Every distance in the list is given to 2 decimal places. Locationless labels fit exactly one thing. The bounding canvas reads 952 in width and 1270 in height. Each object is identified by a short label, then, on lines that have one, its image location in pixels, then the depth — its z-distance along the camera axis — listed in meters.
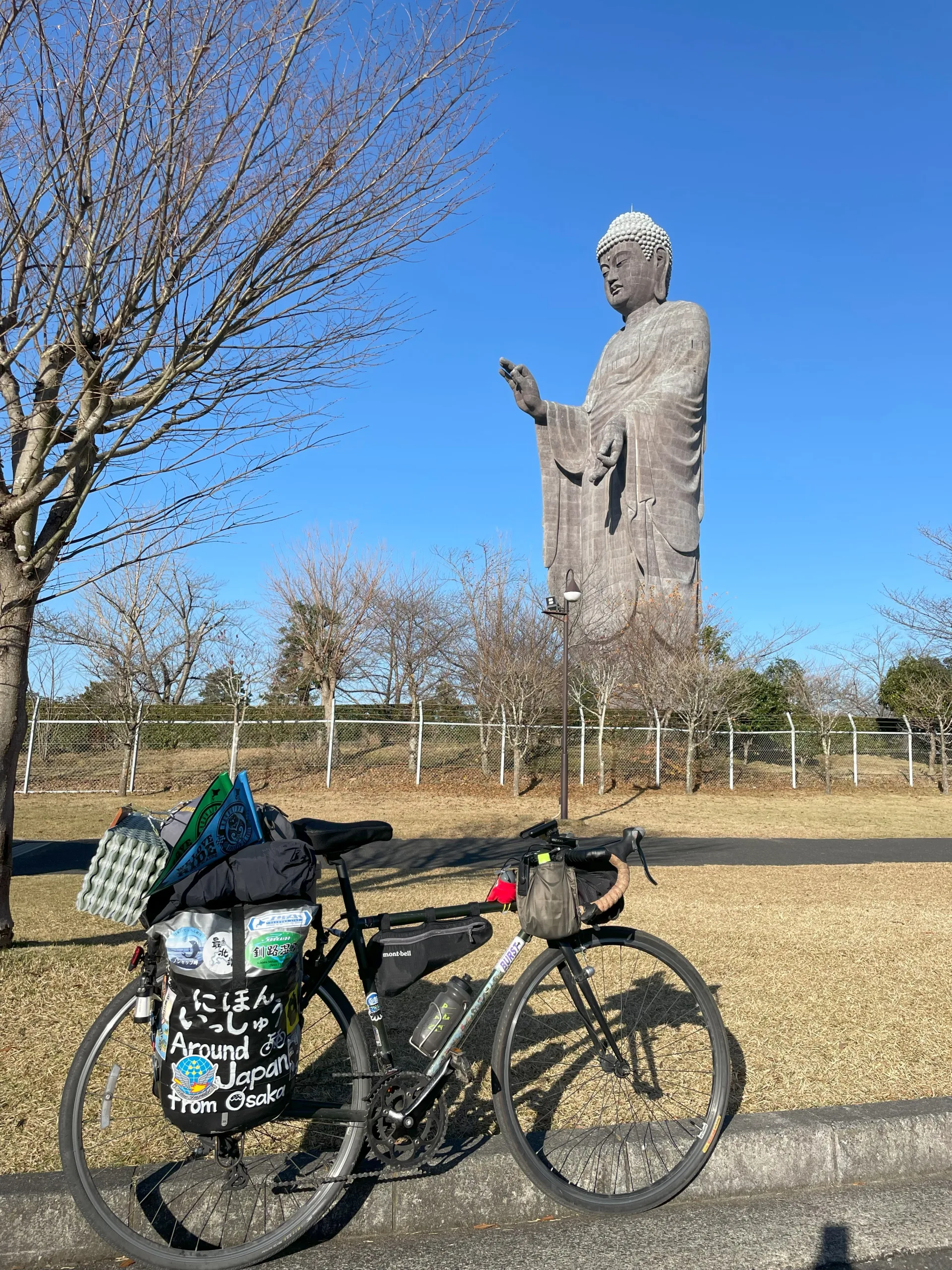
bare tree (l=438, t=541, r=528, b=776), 21.66
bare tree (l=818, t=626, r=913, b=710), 29.04
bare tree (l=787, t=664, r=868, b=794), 22.94
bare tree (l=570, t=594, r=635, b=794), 22.34
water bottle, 2.49
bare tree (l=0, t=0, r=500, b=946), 3.90
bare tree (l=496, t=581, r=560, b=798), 20.62
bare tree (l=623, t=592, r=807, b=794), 21.47
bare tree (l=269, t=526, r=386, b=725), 28.77
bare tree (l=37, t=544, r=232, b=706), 21.98
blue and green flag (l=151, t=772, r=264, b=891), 2.18
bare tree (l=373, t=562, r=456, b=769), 32.56
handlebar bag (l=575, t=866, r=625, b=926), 2.61
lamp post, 15.30
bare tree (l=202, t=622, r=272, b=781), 20.39
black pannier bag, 2.11
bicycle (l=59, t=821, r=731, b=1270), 2.27
